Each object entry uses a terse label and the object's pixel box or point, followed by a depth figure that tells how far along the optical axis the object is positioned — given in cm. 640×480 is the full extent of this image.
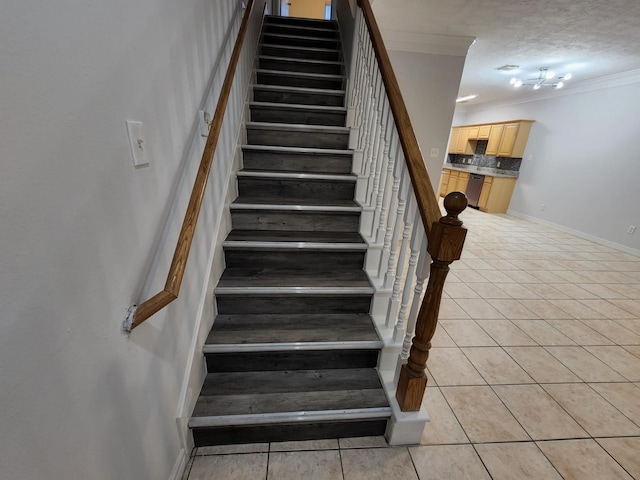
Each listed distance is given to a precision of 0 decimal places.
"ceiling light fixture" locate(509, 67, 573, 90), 461
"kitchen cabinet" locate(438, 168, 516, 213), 666
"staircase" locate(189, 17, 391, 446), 132
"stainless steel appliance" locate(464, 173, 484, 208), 703
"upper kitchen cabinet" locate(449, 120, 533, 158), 627
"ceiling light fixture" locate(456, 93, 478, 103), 703
